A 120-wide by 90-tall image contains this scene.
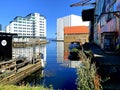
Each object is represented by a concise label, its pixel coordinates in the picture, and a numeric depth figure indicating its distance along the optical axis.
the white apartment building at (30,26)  50.70
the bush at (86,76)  2.82
